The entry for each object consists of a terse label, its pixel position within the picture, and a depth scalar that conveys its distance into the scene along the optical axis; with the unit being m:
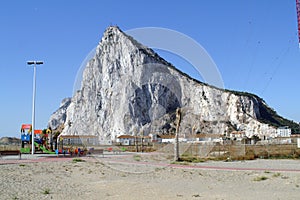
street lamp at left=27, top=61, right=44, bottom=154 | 32.86
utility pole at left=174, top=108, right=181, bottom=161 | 27.52
